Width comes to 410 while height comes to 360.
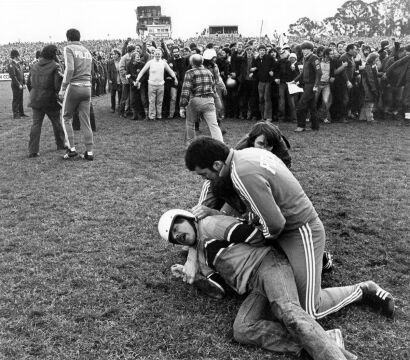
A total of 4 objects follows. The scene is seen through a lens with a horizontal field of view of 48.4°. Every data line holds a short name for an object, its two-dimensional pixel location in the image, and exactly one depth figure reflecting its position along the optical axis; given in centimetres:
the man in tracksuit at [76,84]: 754
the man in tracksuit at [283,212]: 321
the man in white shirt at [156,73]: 1175
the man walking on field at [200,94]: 824
